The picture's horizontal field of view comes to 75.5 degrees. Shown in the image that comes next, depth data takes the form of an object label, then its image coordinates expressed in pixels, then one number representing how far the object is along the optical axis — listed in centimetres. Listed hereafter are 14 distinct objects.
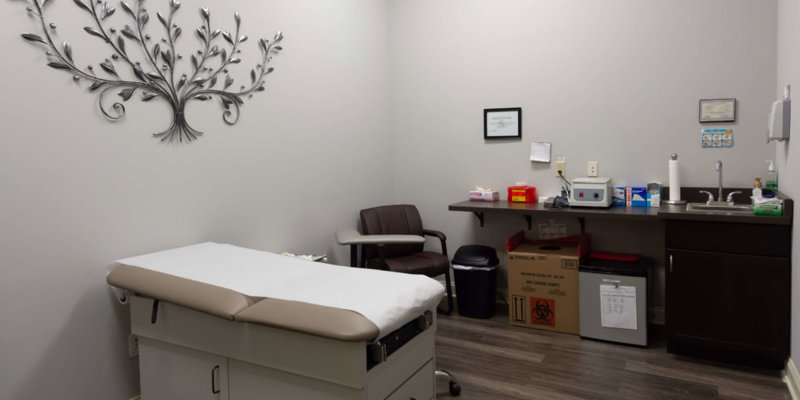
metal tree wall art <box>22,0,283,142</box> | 219
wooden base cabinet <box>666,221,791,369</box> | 266
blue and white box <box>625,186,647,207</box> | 339
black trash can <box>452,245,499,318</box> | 371
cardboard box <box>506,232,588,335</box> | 339
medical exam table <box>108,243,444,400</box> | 161
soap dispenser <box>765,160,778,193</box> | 301
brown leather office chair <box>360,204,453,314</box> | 354
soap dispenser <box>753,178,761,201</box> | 280
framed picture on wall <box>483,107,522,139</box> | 388
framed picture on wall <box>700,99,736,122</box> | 320
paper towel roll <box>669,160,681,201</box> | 326
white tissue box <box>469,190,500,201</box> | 387
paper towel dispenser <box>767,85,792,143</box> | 262
